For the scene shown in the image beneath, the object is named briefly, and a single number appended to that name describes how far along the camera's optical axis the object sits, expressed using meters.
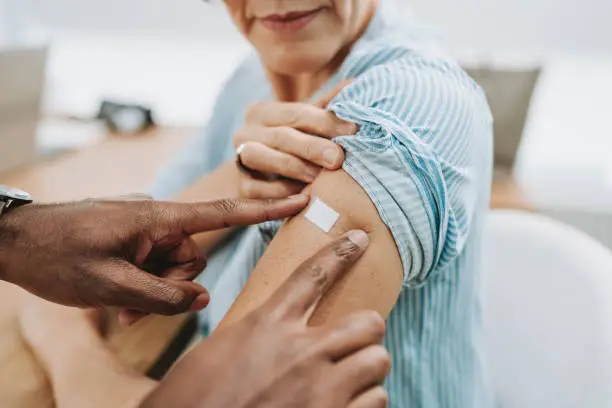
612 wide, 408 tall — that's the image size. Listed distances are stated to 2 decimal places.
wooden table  0.82
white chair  0.81
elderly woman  0.61
